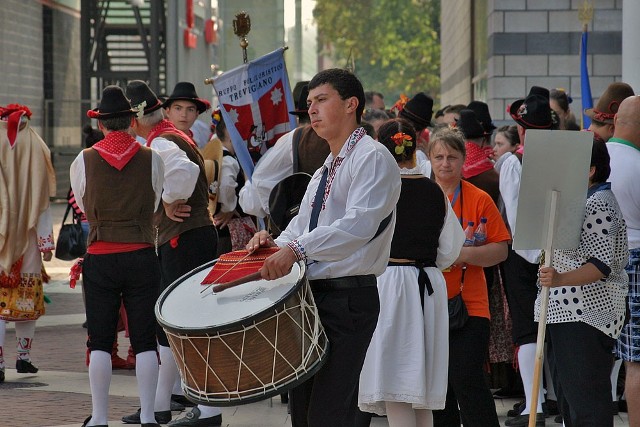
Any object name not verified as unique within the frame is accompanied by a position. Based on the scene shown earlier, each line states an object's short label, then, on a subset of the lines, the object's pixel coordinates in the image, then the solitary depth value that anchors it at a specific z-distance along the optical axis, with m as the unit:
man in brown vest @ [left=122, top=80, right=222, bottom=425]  14.27
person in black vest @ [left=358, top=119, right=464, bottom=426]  10.85
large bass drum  8.20
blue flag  17.55
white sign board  9.94
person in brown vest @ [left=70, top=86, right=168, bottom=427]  13.05
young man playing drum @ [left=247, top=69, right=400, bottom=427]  8.72
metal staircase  53.25
